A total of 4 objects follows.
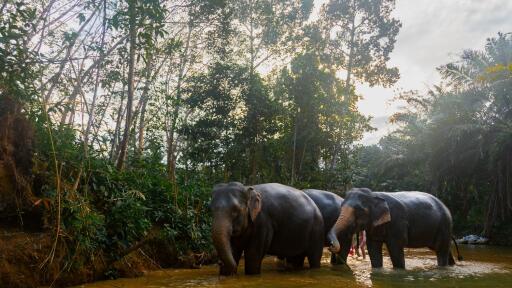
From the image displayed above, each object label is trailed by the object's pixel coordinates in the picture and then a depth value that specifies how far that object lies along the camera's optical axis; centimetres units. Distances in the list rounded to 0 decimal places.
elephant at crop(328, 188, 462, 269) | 889
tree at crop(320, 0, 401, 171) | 2859
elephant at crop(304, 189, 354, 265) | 985
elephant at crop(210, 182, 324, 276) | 706
